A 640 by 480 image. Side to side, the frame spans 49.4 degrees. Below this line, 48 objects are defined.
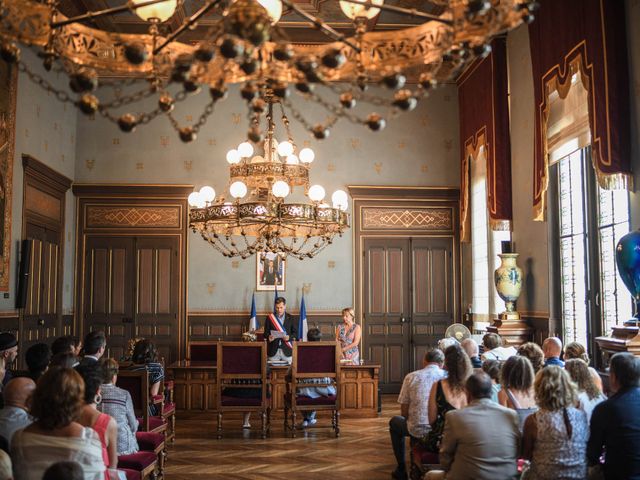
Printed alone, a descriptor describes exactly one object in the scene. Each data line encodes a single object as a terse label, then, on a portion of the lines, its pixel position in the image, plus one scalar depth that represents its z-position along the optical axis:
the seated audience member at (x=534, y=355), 5.30
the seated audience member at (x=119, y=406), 4.87
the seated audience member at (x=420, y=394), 5.41
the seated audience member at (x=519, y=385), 4.30
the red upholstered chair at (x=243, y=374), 8.07
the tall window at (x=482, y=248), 11.05
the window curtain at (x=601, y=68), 6.62
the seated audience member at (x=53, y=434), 3.12
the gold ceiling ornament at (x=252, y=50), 3.26
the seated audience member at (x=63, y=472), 2.36
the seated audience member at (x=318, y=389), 8.18
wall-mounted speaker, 9.51
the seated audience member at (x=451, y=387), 4.70
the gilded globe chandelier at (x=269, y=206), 7.21
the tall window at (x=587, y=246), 7.40
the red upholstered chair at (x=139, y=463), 4.85
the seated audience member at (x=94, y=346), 5.77
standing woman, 9.62
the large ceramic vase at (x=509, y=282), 9.30
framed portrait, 12.34
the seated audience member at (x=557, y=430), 3.73
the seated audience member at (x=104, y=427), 3.72
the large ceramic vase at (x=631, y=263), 5.89
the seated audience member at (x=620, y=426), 3.71
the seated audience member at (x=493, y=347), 6.67
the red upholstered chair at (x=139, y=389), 5.71
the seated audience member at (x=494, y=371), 5.09
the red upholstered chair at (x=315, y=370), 8.10
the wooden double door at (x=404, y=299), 12.35
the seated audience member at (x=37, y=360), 5.05
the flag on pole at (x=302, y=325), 11.80
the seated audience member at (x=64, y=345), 5.87
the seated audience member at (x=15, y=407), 3.83
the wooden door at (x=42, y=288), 10.05
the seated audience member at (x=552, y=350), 6.05
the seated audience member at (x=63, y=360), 4.72
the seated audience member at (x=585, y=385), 4.27
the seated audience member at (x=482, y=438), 3.77
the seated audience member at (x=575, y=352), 5.41
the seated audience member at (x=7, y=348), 5.88
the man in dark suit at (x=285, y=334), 9.48
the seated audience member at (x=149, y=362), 6.56
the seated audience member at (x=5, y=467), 3.16
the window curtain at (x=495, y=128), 10.10
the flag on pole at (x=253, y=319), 11.88
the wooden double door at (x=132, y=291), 12.16
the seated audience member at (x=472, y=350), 6.63
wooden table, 9.35
